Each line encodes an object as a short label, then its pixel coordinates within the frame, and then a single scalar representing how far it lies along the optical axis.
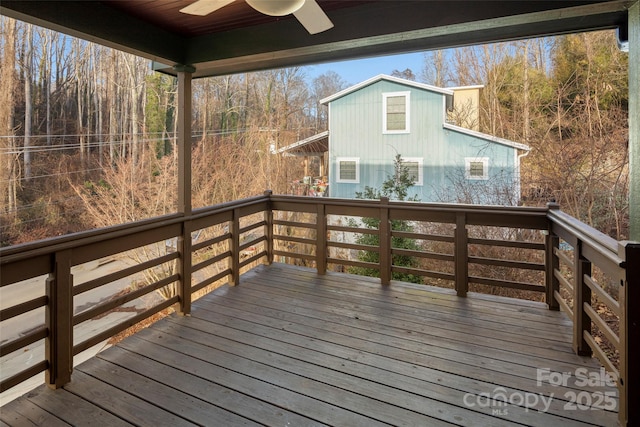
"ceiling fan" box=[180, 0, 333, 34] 1.74
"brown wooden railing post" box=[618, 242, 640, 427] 1.69
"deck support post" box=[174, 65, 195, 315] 3.13
